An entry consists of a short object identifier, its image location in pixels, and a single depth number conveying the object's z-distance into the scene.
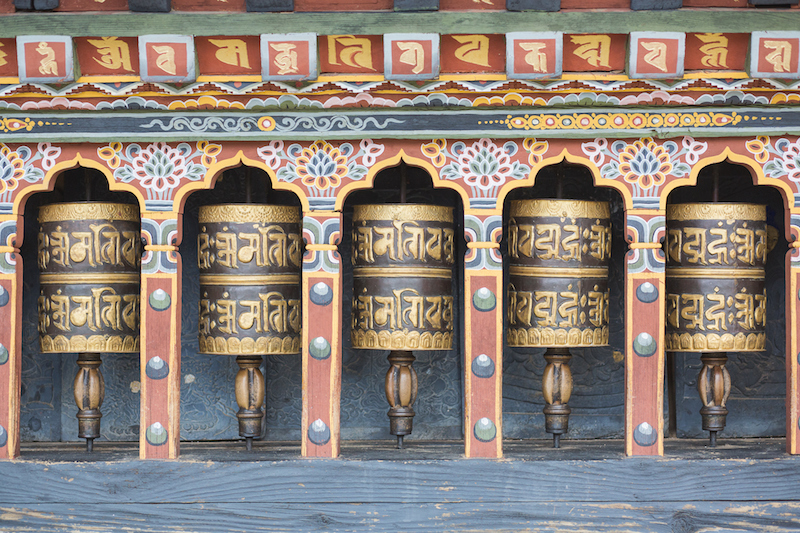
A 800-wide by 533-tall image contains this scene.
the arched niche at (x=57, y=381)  3.24
